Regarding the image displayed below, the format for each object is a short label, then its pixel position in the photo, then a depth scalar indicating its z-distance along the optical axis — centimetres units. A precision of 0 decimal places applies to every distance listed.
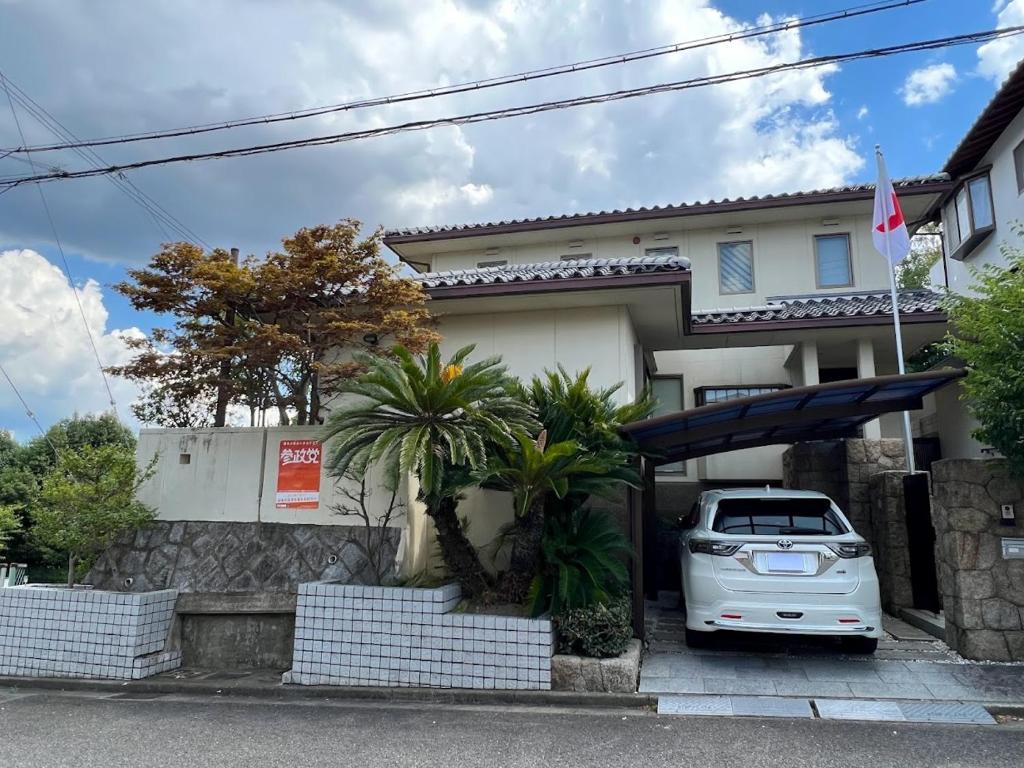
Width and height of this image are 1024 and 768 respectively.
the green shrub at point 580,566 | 611
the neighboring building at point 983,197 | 1140
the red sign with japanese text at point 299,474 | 810
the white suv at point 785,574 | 573
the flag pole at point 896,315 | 862
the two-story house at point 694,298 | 906
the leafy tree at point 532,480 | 607
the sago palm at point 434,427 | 610
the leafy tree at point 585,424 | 658
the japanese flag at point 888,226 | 989
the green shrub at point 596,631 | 582
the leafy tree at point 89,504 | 764
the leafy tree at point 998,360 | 571
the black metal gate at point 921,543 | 757
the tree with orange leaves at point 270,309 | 768
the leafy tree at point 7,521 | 909
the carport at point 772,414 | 638
